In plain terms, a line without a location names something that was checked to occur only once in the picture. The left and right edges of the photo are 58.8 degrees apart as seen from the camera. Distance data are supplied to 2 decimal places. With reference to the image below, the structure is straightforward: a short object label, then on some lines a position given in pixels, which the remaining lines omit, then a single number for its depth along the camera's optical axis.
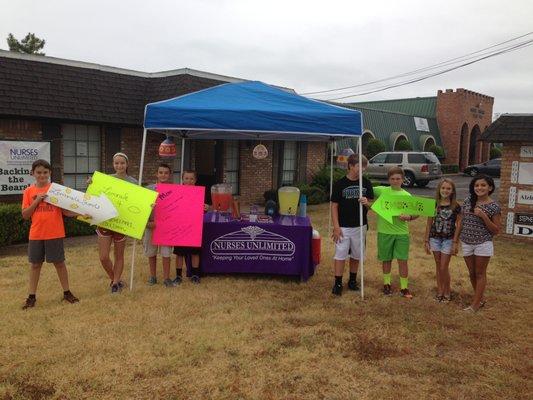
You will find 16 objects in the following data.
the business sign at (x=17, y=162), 9.68
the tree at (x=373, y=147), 26.19
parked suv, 21.36
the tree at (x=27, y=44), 28.00
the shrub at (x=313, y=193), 14.82
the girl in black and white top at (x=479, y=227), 4.91
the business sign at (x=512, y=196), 9.63
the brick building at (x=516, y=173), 9.45
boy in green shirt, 5.52
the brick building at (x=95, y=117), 9.84
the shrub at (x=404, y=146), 28.31
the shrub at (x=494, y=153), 38.00
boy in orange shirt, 4.87
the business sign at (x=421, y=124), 31.42
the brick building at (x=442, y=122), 29.47
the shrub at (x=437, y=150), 31.05
